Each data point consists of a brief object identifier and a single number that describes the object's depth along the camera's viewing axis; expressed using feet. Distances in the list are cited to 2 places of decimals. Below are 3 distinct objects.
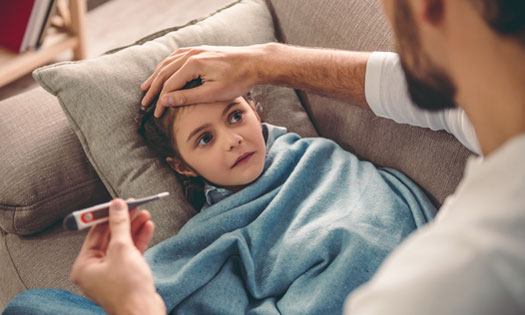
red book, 6.37
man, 1.49
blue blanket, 3.43
